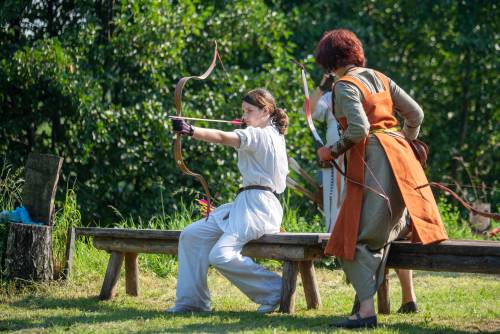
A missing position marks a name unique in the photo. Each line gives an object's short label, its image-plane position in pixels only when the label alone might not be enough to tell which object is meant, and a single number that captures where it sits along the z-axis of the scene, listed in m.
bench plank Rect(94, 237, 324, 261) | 11.03
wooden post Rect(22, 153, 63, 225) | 14.62
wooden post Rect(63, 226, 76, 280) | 14.76
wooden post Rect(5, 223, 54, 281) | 13.99
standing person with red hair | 9.66
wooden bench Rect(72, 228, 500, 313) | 9.47
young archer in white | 11.21
